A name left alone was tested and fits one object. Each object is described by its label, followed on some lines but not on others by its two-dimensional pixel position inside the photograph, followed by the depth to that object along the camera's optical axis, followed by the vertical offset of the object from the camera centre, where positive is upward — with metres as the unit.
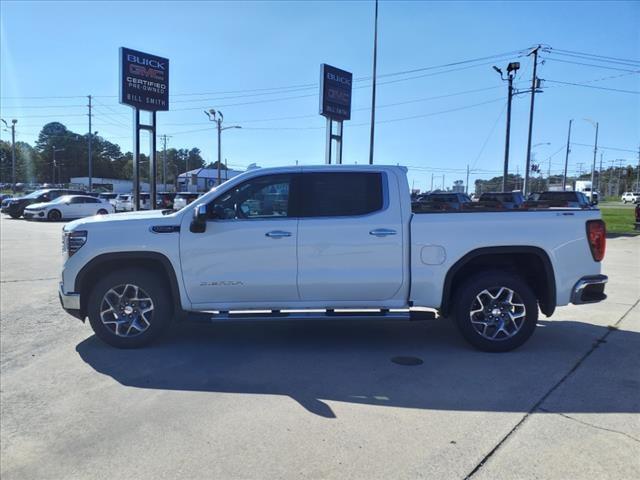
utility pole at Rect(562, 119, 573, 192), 52.17 +4.74
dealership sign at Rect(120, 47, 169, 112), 18.28 +3.71
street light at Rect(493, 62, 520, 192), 28.69 +5.45
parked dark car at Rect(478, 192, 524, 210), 19.66 -0.08
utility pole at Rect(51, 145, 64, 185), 121.12 +2.76
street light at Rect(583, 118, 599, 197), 51.79 +5.18
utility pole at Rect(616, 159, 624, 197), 136.12 +3.80
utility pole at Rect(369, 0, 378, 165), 23.64 +4.43
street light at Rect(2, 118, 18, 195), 63.28 +5.80
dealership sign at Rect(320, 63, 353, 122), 22.58 +4.31
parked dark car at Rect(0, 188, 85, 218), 29.73 -1.25
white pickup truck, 5.33 -0.71
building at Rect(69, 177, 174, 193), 94.22 -0.73
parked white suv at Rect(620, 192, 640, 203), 84.75 +0.27
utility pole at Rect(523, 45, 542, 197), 31.56 +6.22
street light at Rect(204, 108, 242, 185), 51.59 +6.27
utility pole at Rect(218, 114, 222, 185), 52.10 +5.77
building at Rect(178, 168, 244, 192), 77.19 +0.98
